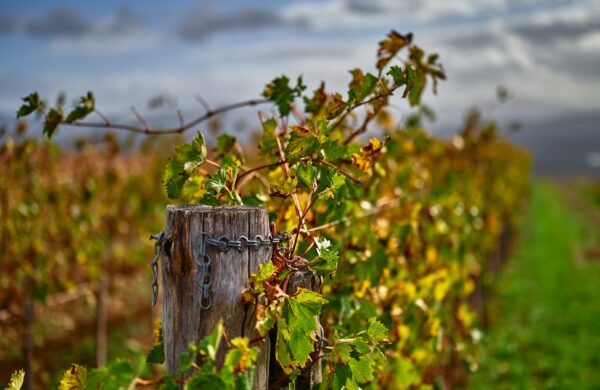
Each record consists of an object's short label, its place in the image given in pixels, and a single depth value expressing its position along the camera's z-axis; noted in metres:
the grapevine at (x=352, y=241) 1.55
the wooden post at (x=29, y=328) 5.41
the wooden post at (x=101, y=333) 7.25
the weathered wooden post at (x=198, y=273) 1.47
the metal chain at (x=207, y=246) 1.45
